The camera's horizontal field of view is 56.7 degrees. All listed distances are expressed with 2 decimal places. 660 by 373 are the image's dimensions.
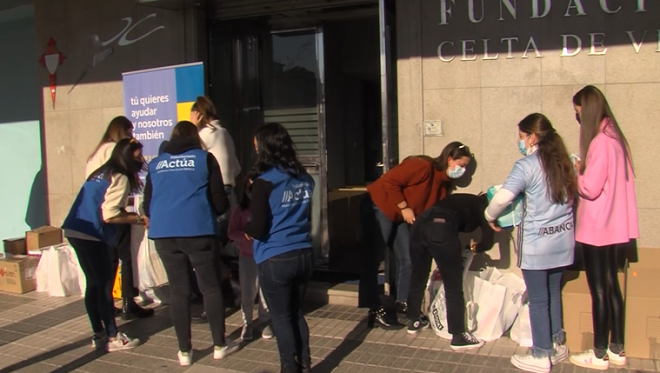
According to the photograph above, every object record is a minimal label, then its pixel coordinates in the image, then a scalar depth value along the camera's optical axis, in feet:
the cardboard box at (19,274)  21.72
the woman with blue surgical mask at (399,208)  15.71
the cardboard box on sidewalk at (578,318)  14.16
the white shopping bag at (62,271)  20.86
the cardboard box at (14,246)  23.35
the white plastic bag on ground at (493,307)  15.12
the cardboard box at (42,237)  22.77
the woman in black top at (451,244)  14.61
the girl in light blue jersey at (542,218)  12.76
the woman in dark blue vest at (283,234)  12.06
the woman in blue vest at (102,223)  14.98
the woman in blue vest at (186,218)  13.76
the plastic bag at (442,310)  15.29
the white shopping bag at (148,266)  18.74
